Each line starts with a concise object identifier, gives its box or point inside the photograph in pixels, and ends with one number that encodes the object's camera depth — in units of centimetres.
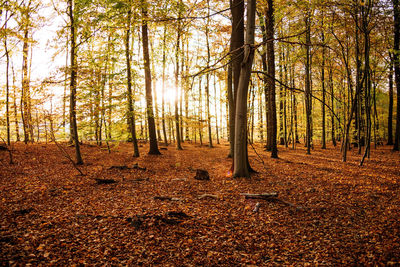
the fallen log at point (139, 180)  756
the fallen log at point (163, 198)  564
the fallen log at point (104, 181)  716
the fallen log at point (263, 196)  546
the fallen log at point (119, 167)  946
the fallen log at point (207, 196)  578
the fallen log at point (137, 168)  950
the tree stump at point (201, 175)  773
